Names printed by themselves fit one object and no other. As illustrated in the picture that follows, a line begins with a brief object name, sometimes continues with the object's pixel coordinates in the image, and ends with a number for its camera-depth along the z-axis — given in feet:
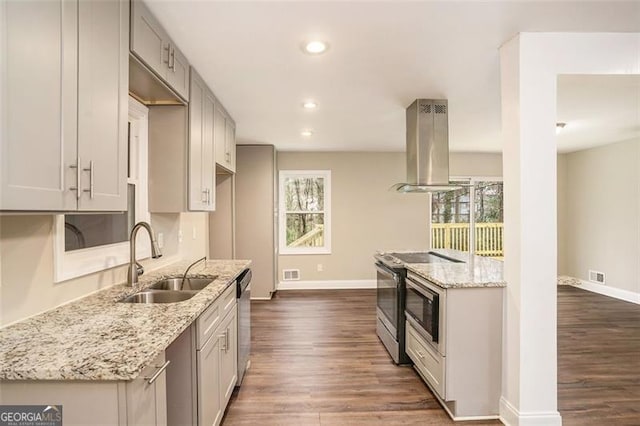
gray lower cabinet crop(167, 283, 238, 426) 5.41
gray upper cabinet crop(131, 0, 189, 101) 5.45
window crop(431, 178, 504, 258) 20.77
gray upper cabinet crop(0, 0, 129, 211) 3.16
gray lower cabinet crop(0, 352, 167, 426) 3.24
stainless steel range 9.90
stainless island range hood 10.78
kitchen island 7.32
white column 6.73
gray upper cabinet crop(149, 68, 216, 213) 8.12
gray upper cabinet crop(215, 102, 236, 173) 10.75
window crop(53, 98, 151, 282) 5.33
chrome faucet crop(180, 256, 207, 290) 7.82
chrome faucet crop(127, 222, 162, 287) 6.75
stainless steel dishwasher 8.45
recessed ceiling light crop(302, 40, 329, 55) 7.02
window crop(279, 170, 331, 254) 20.25
